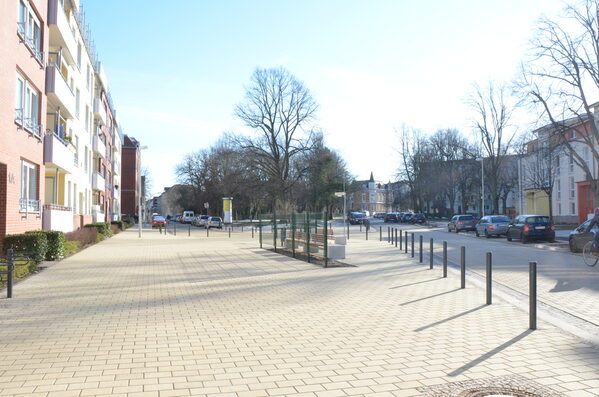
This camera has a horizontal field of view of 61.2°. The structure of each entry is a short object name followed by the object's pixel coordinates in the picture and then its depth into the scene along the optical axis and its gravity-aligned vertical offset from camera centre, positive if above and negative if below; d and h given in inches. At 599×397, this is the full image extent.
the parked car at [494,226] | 1266.0 -40.5
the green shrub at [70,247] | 713.6 -52.1
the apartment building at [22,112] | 571.8 +129.9
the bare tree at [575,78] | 1086.4 +291.5
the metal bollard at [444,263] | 495.5 -51.9
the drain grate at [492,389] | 171.2 -62.6
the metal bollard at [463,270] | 413.4 -49.9
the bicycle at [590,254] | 572.2 -51.7
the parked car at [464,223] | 1625.2 -41.6
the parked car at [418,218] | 2679.6 -40.8
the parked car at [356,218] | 2666.6 -37.6
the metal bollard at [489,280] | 344.5 -48.3
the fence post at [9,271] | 366.6 -42.2
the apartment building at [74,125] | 802.2 +189.9
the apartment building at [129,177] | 3206.2 +225.5
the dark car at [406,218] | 2881.4 -43.0
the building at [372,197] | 6663.4 +187.2
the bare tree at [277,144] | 2092.8 +283.9
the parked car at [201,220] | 2575.8 -44.5
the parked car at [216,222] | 2349.4 -47.9
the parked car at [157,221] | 2278.5 -39.9
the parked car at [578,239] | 761.4 -45.7
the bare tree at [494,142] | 2001.7 +271.5
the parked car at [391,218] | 3169.3 -46.7
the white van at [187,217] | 3115.7 -31.7
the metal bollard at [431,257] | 566.4 -53.1
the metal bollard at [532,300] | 272.8 -48.9
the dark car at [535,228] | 1031.6 -38.3
